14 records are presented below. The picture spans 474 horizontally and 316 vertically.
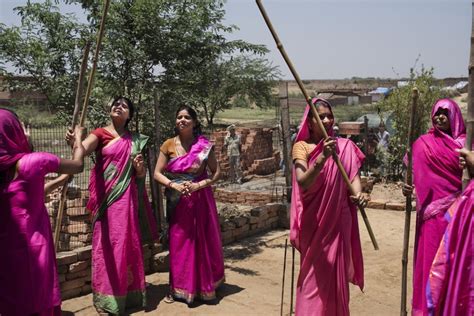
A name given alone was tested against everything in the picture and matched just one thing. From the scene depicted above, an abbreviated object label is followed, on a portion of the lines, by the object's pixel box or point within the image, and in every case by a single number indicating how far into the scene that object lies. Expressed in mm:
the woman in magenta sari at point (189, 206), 5094
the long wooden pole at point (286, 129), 7957
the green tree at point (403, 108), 12641
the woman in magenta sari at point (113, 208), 4762
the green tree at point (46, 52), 5707
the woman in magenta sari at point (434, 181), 3969
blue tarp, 33894
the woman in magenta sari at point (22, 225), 2896
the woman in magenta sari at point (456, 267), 3146
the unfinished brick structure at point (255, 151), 14727
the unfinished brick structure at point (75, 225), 5938
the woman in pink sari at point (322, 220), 3766
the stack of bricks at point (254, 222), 7465
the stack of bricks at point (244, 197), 9593
